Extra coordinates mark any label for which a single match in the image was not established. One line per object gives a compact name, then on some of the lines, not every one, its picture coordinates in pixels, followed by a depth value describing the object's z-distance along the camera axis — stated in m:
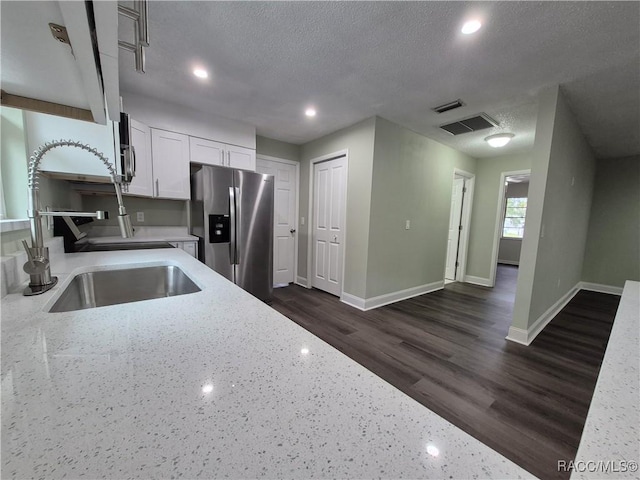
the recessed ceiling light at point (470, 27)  1.50
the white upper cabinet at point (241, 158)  3.16
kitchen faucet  0.86
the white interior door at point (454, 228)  4.71
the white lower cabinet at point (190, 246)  2.68
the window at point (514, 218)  7.14
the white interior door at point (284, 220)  4.02
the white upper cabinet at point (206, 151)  2.90
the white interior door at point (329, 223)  3.46
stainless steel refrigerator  2.79
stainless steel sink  1.14
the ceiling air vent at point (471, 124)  2.83
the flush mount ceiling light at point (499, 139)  3.16
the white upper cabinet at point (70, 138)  1.62
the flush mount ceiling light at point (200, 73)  2.09
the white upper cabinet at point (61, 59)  0.48
